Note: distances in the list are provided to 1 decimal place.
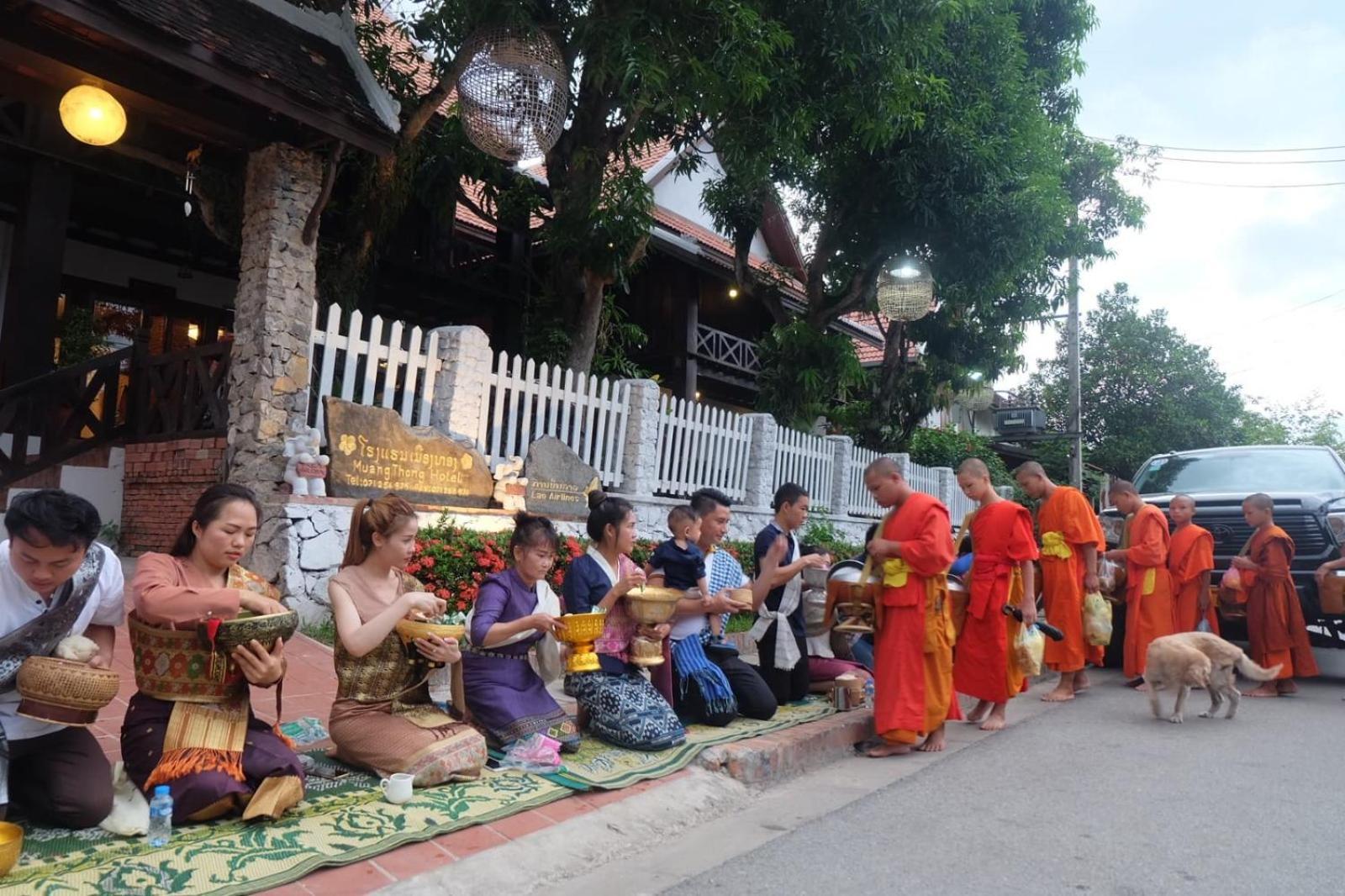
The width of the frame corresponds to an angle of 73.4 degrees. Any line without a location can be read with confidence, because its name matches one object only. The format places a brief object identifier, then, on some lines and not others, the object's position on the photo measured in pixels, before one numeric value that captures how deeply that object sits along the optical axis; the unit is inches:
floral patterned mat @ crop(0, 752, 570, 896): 102.4
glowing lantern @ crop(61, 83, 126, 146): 263.6
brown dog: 233.1
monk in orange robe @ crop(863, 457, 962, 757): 196.9
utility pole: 751.7
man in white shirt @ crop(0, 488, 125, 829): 107.9
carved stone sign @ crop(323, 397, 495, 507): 270.1
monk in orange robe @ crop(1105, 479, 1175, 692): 292.4
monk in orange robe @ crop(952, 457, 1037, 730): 223.8
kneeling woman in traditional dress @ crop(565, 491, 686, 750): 176.9
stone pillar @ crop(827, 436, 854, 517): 539.5
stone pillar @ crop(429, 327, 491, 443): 305.1
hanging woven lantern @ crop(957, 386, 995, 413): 1012.5
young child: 194.2
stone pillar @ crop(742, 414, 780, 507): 465.1
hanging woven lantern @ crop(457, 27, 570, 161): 266.1
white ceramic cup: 134.1
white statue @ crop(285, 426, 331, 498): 265.1
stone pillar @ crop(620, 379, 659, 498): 382.9
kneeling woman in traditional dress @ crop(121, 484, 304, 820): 120.8
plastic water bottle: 115.3
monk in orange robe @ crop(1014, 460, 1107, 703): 276.2
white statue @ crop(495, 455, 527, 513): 314.7
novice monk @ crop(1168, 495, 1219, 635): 297.0
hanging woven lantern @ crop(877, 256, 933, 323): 472.7
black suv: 307.2
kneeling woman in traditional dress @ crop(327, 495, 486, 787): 142.7
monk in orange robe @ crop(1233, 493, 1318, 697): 287.3
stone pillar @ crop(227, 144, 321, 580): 277.6
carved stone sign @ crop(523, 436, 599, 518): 325.1
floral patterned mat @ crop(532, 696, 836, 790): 155.2
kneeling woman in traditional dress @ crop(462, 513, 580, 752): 161.2
